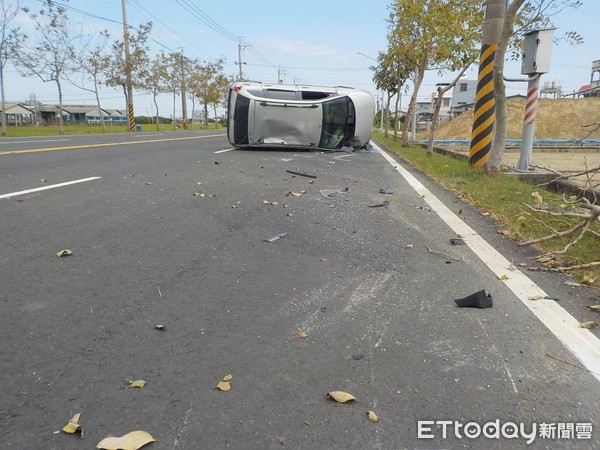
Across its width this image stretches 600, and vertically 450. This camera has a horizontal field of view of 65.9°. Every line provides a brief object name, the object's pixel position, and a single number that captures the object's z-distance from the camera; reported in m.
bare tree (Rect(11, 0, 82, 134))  32.34
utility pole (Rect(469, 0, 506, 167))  8.63
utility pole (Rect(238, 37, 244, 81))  72.19
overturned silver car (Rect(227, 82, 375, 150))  13.15
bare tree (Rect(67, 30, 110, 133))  37.38
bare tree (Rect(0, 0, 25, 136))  30.67
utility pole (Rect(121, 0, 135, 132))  38.38
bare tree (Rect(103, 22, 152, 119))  38.56
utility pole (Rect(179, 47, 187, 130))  52.54
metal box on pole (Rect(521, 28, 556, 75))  8.56
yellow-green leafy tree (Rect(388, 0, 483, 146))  14.45
